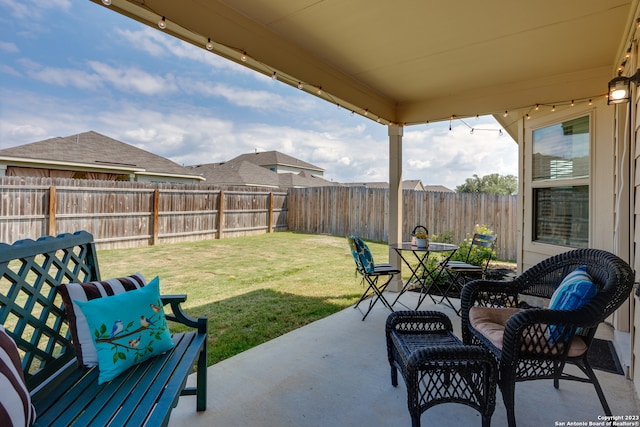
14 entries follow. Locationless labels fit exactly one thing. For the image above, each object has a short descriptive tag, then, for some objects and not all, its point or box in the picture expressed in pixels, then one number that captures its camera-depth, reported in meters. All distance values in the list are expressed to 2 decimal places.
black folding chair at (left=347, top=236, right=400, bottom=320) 3.37
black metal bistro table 3.57
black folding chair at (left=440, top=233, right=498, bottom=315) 3.74
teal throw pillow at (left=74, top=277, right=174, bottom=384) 1.38
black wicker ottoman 1.50
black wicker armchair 1.61
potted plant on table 3.68
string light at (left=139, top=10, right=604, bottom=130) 2.14
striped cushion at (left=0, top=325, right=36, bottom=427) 0.90
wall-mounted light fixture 2.08
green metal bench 1.12
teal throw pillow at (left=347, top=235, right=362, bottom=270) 3.37
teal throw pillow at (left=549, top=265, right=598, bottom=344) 1.68
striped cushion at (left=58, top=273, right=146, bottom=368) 1.40
